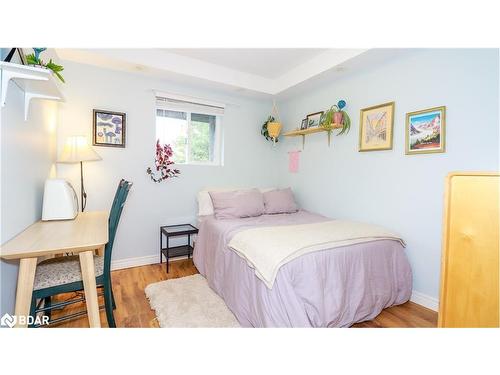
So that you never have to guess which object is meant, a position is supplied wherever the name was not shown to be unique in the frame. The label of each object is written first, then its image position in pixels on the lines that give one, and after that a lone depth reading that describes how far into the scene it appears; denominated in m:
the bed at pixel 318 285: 1.54
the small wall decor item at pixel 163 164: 2.98
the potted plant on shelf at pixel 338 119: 2.72
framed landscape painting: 1.99
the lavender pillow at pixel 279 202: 3.04
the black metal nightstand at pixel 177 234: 2.76
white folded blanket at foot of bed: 1.60
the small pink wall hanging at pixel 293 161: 3.49
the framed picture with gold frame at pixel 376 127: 2.35
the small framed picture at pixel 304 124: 3.24
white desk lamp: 2.27
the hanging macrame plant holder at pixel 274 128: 3.50
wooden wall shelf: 2.76
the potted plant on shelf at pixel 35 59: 1.32
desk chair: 1.35
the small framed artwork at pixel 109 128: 2.64
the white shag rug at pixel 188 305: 1.80
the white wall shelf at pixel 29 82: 1.13
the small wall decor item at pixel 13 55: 1.16
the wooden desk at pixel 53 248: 1.14
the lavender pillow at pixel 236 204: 2.73
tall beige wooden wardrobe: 0.93
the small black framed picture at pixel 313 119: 3.10
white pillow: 2.97
